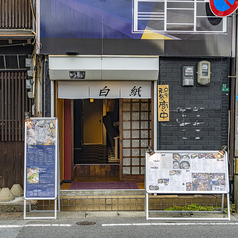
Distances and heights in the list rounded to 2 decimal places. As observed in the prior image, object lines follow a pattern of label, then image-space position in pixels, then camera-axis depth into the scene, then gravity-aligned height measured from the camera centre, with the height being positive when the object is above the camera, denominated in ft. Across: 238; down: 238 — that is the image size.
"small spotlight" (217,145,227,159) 25.14 -3.23
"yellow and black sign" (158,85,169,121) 28.30 +0.75
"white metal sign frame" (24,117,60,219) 25.36 -2.16
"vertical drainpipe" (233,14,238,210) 28.27 -0.38
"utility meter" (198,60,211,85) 27.99 +3.62
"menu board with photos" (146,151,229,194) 25.07 -4.78
